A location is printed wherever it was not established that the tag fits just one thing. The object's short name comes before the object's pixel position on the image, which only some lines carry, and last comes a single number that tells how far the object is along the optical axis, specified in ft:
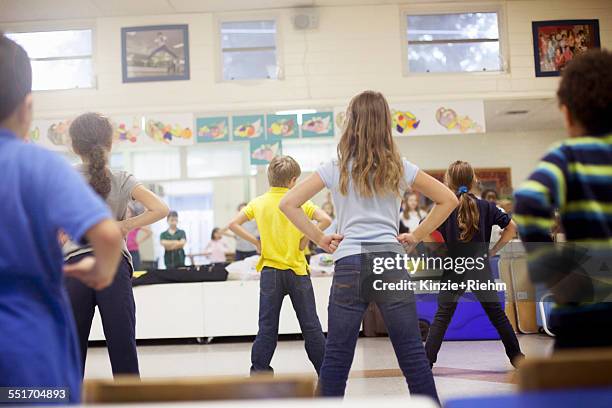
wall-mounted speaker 26.25
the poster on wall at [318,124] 25.35
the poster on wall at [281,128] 25.27
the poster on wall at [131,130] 25.57
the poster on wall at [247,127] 25.21
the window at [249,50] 26.58
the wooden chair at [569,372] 3.75
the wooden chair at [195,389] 3.98
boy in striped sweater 5.29
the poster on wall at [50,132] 25.68
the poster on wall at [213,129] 25.30
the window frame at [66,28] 26.71
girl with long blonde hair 8.14
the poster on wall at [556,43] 26.40
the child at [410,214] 29.32
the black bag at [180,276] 21.67
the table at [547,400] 3.60
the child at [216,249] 29.50
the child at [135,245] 26.30
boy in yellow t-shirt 12.75
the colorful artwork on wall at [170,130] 25.46
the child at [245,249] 27.94
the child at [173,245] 26.09
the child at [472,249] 13.78
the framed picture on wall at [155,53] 26.45
